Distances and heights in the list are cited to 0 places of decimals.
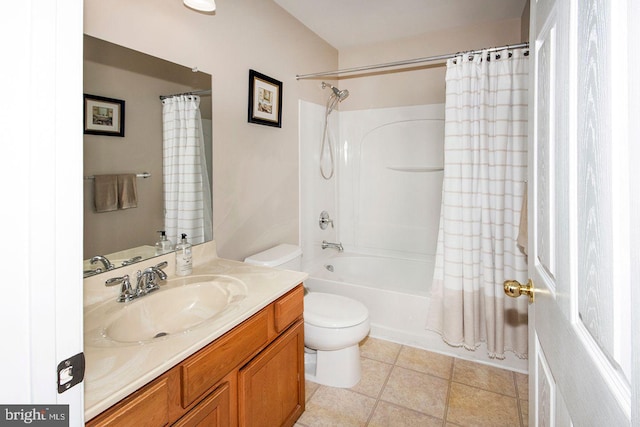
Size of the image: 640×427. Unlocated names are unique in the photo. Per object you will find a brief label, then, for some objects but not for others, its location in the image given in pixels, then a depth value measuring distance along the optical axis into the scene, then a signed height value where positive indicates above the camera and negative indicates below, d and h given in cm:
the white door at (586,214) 46 +0
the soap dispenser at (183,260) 167 -25
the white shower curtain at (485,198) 216 +9
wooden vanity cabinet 94 -58
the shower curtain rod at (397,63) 211 +106
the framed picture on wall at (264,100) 219 +75
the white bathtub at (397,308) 242 -72
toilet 199 -70
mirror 136 +27
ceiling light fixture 162 +98
